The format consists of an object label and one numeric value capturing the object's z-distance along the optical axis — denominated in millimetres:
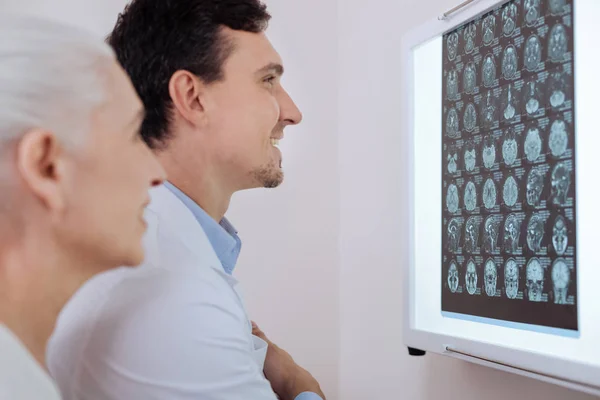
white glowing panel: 1132
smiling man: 975
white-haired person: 674
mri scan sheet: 1175
